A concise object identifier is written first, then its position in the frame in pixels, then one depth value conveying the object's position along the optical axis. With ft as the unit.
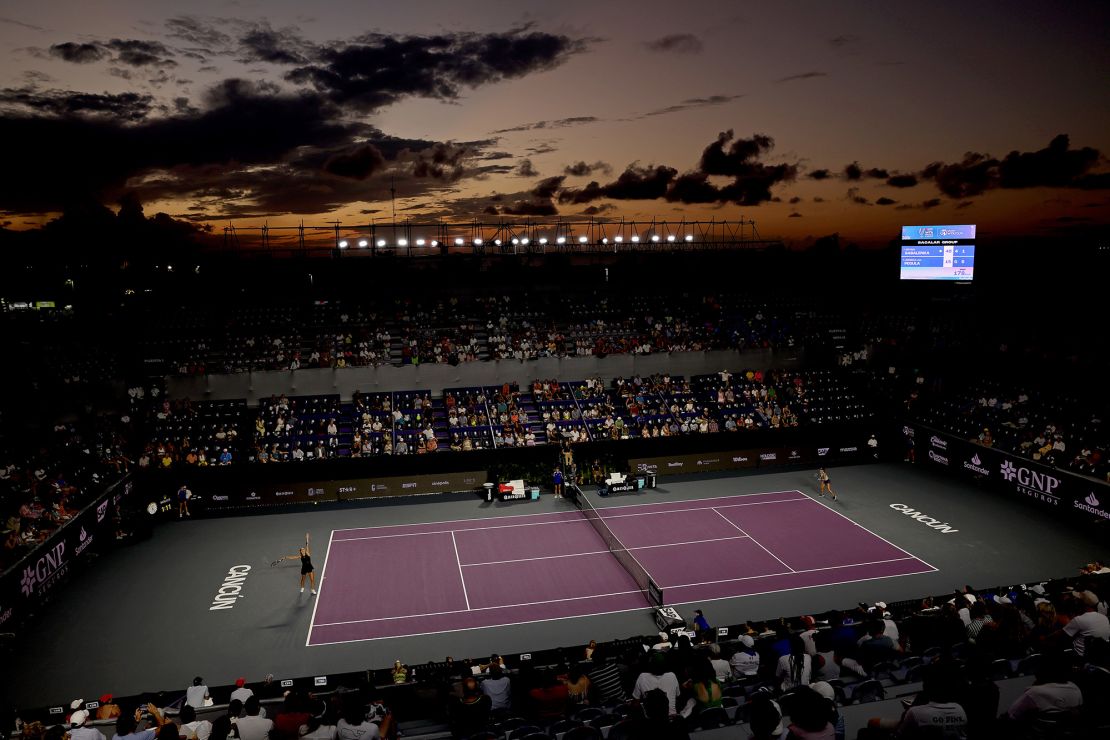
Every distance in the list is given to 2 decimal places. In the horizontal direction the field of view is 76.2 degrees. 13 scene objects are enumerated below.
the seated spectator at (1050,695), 21.47
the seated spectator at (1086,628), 33.88
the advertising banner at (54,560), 57.67
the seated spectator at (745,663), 40.98
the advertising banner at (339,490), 90.94
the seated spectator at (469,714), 33.78
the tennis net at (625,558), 62.51
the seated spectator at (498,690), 39.01
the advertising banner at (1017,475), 76.89
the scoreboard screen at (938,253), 111.34
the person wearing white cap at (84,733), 32.71
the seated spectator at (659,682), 30.27
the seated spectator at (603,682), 40.09
